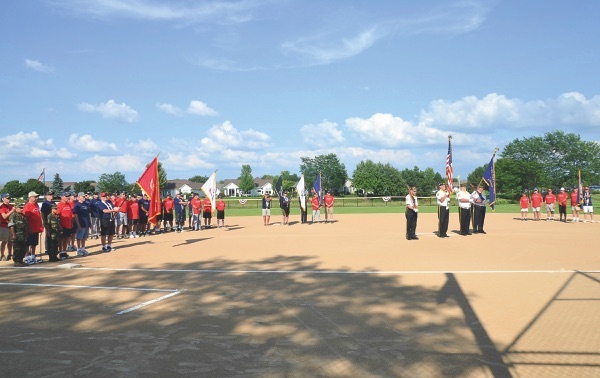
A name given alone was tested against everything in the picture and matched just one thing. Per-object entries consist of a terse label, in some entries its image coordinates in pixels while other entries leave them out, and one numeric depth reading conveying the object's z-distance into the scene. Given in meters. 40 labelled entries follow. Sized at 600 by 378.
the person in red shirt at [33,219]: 12.38
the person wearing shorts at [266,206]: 25.16
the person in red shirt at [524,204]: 26.58
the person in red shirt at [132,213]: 19.38
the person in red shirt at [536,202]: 25.72
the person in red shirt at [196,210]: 22.71
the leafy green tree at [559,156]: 97.31
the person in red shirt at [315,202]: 26.25
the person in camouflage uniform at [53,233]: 12.53
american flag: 17.83
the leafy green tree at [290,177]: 174.27
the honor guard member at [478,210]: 18.84
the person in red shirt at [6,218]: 12.59
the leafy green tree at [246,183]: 163.50
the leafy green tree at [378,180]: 117.12
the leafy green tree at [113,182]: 130.15
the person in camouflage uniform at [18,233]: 11.77
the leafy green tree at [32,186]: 99.19
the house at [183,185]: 160.12
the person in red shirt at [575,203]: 24.64
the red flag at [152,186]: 15.77
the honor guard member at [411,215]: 16.73
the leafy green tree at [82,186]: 119.68
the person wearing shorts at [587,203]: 24.66
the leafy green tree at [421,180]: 119.28
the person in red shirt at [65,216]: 13.24
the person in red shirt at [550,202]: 25.53
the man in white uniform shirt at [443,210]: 17.31
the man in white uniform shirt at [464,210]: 18.19
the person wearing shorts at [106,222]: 14.63
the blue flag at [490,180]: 22.38
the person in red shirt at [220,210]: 24.64
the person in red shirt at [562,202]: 24.19
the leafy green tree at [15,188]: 96.28
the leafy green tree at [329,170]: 145.88
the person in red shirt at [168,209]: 22.59
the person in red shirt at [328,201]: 27.79
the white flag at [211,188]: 18.97
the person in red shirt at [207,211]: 23.62
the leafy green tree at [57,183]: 108.29
